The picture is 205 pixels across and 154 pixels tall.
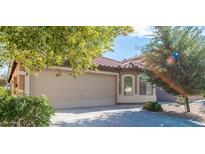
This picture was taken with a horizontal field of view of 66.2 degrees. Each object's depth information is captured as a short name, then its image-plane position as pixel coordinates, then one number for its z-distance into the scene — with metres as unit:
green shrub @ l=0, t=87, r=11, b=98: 3.97
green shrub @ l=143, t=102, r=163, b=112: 4.61
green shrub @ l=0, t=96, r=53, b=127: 3.77
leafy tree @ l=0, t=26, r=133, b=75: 3.72
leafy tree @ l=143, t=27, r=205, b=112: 4.63
